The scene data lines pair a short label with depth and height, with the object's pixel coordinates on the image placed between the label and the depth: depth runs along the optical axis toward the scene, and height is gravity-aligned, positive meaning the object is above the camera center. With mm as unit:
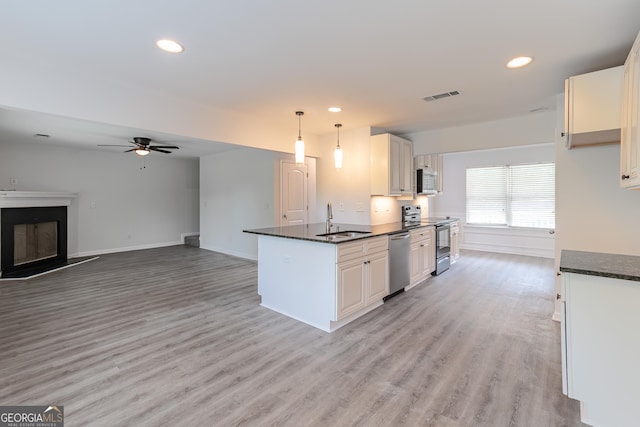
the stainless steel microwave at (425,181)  5539 +612
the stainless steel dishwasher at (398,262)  3877 -665
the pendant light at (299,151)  3703 +776
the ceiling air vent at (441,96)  3271 +1327
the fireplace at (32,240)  5156 -489
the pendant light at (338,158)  4219 +788
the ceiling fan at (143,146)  5105 +1197
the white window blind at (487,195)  7336 +438
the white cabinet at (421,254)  4445 -665
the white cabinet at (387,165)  4605 +766
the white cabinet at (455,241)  6115 -594
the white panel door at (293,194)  6004 +406
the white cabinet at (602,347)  1672 -792
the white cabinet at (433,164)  5621 +988
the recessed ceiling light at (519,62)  2510 +1305
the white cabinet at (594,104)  2266 +858
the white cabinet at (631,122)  1772 +582
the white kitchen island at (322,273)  3035 -677
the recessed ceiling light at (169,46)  2230 +1290
